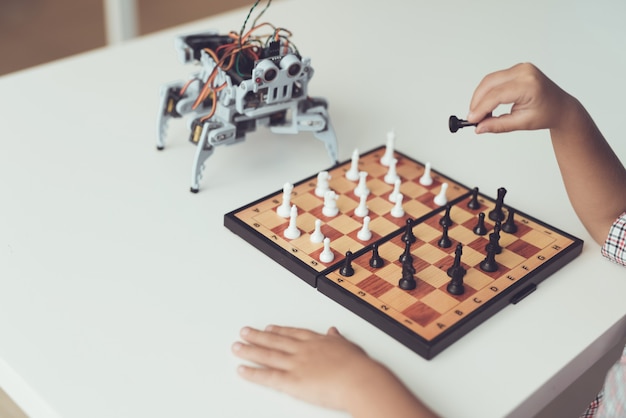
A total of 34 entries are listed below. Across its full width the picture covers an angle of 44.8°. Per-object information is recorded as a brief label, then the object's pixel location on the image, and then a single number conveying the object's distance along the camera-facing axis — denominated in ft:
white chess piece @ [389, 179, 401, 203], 4.48
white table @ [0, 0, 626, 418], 3.35
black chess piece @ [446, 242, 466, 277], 3.79
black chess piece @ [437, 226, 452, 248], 4.10
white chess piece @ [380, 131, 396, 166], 4.90
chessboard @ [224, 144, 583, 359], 3.67
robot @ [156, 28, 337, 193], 4.37
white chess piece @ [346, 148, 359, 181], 4.72
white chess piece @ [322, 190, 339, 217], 4.34
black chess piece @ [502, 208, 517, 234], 4.26
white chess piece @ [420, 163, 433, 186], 4.70
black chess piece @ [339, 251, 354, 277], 3.82
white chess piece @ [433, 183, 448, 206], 4.53
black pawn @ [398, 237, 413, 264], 3.87
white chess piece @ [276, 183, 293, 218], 4.29
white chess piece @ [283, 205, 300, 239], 4.14
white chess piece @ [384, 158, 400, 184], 4.72
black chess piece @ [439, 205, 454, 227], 4.14
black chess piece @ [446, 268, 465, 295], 3.75
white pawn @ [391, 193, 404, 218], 4.38
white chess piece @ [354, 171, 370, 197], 4.54
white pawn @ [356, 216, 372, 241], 4.15
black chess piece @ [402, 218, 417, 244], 4.00
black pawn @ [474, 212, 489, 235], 4.22
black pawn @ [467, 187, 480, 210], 4.46
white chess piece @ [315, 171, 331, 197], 4.52
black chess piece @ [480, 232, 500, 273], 3.92
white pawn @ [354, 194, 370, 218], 4.37
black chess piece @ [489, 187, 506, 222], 4.29
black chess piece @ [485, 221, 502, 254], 3.94
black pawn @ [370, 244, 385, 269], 3.91
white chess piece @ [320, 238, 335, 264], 3.96
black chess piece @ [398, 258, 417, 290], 3.76
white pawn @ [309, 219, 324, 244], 4.09
